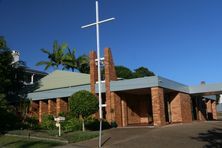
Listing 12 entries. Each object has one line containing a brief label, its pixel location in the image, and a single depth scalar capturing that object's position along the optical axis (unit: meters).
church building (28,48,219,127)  15.81
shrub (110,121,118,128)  15.92
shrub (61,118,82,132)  14.46
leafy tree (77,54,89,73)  30.52
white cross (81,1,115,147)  11.93
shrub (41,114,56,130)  16.76
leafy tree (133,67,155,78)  41.34
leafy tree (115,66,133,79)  37.41
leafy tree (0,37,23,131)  16.28
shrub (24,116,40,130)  16.95
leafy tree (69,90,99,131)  13.08
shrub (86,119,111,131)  15.23
